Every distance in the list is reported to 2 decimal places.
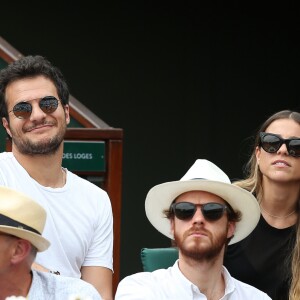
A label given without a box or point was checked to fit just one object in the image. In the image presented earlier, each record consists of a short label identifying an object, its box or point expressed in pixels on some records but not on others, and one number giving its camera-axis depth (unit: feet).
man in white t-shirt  28.68
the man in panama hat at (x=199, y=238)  26.22
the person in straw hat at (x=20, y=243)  22.16
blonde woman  29.91
